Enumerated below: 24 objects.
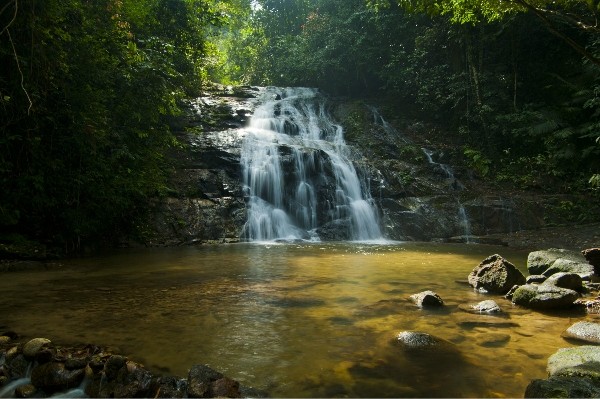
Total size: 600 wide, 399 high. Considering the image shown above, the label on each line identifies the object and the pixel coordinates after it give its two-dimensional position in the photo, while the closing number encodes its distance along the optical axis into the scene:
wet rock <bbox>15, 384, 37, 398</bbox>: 3.01
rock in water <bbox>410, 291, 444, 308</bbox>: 5.18
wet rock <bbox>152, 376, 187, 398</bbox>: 2.89
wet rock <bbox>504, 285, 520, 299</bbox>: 5.58
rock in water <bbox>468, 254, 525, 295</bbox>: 5.87
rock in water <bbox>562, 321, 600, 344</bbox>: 3.95
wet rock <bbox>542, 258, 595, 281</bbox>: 6.71
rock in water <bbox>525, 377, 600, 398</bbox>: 2.52
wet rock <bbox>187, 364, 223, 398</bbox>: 2.81
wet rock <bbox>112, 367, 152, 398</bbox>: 2.90
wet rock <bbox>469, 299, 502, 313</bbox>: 4.92
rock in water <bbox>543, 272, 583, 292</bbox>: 5.72
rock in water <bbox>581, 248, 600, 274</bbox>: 6.88
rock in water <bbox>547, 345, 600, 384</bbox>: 2.91
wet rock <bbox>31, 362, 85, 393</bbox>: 3.09
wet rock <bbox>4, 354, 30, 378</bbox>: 3.22
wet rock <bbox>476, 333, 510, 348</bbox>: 3.88
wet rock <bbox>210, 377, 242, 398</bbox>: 2.80
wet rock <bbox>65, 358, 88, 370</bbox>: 3.19
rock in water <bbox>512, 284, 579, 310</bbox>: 5.04
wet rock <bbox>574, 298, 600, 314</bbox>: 4.97
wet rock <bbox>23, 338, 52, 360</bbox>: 3.32
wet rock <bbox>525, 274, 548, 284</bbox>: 6.33
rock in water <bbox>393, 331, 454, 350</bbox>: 3.78
